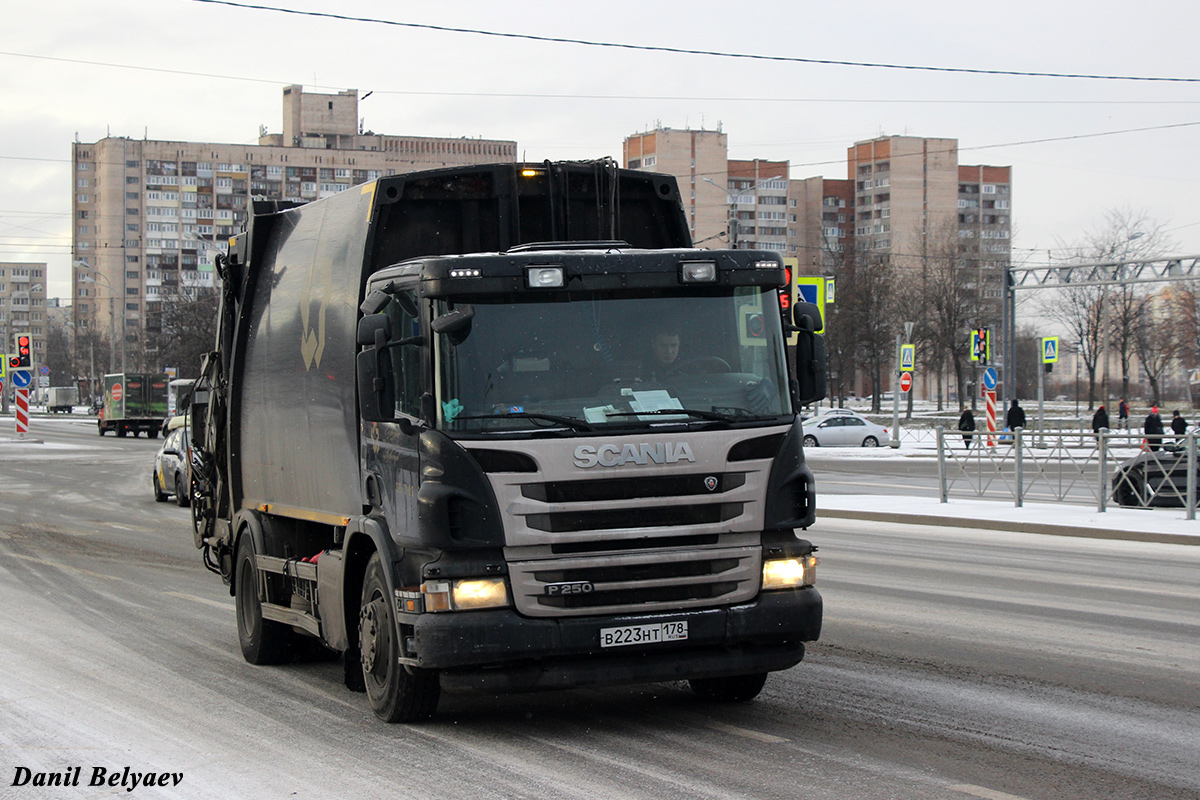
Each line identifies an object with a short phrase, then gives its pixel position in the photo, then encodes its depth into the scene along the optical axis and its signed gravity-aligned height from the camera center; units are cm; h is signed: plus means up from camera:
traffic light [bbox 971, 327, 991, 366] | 4441 +92
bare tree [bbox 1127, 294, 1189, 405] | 6962 +173
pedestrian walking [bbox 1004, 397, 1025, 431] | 4103 -150
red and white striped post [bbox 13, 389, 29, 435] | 4778 -150
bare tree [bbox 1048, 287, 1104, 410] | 7075 +312
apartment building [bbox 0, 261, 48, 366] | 17488 +247
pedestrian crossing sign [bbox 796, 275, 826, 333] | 2758 +181
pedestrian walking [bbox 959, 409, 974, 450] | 4334 -170
